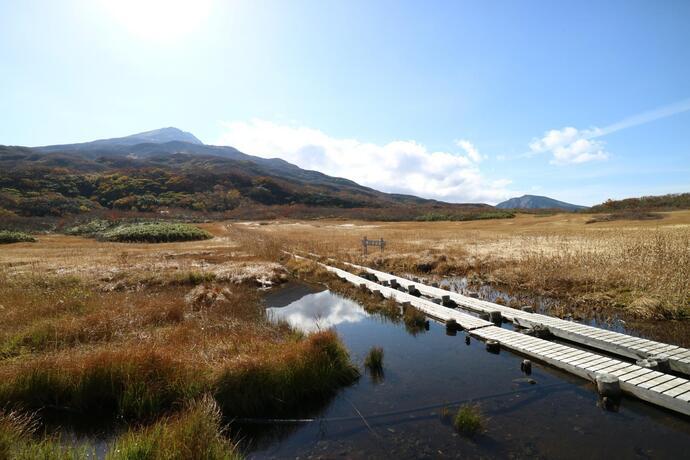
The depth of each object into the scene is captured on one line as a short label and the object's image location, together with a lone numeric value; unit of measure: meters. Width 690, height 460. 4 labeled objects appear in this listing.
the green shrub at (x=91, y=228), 50.56
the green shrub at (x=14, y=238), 39.00
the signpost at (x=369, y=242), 29.33
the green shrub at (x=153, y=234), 43.06
